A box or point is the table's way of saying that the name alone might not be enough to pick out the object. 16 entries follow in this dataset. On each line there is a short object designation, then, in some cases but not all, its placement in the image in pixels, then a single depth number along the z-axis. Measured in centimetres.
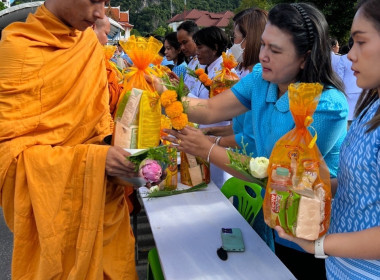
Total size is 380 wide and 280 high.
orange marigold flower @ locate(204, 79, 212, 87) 345
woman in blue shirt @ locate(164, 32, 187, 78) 705
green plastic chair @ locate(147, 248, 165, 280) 199
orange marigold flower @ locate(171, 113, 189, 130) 169
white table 164
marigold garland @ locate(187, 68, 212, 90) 344
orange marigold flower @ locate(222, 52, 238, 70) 331
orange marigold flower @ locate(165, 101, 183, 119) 163
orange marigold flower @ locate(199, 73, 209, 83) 344
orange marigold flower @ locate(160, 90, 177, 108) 161
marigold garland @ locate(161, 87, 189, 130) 162
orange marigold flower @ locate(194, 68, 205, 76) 351
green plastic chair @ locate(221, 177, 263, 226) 245
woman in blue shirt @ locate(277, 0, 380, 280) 113
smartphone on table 179
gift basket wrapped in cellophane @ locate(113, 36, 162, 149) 155
